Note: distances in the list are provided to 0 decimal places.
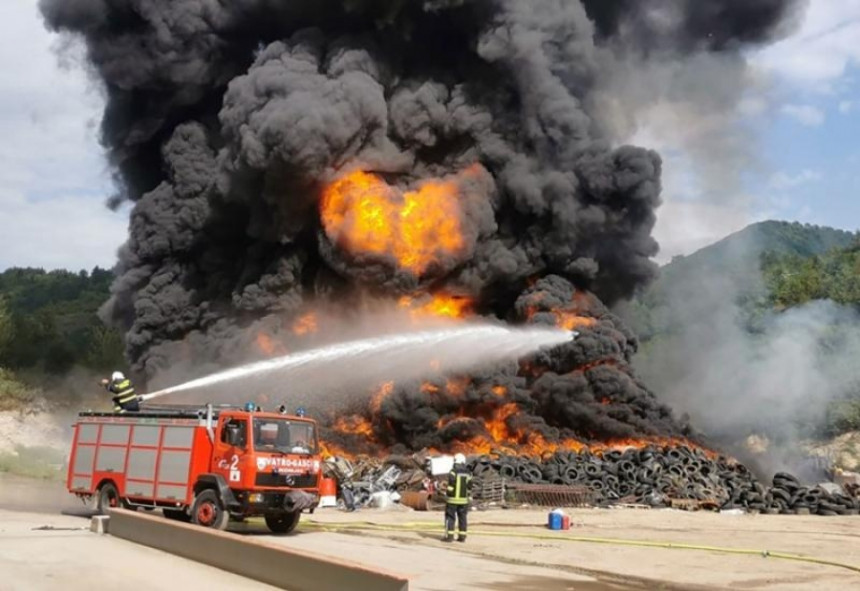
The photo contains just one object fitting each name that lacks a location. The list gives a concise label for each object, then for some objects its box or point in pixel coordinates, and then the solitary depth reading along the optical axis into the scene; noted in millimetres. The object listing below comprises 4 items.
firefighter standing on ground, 17438
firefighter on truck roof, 19188
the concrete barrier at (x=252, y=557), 9437
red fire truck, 16359
